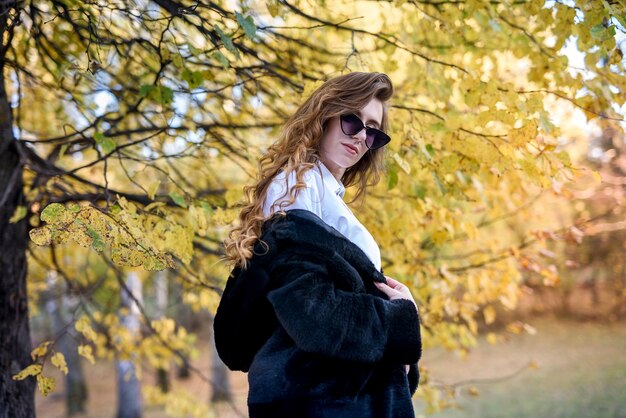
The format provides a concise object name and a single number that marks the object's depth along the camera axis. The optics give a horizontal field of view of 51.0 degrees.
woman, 1.89
